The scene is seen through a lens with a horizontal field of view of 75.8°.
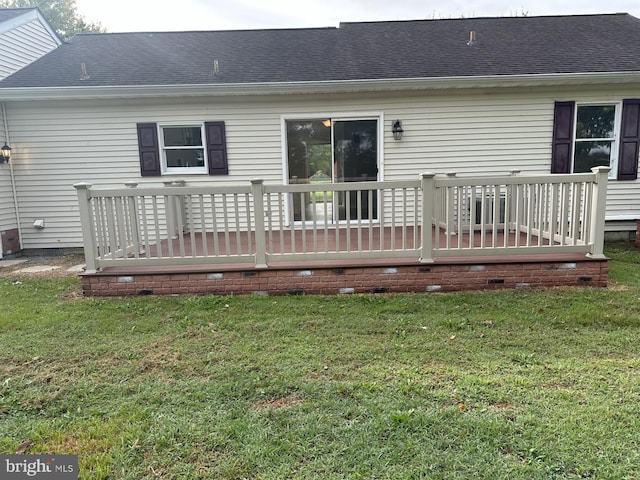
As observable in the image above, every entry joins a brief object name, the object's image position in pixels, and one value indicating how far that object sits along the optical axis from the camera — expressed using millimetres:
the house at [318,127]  6645
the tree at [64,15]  25344
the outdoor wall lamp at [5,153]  6699
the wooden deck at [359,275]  4348
